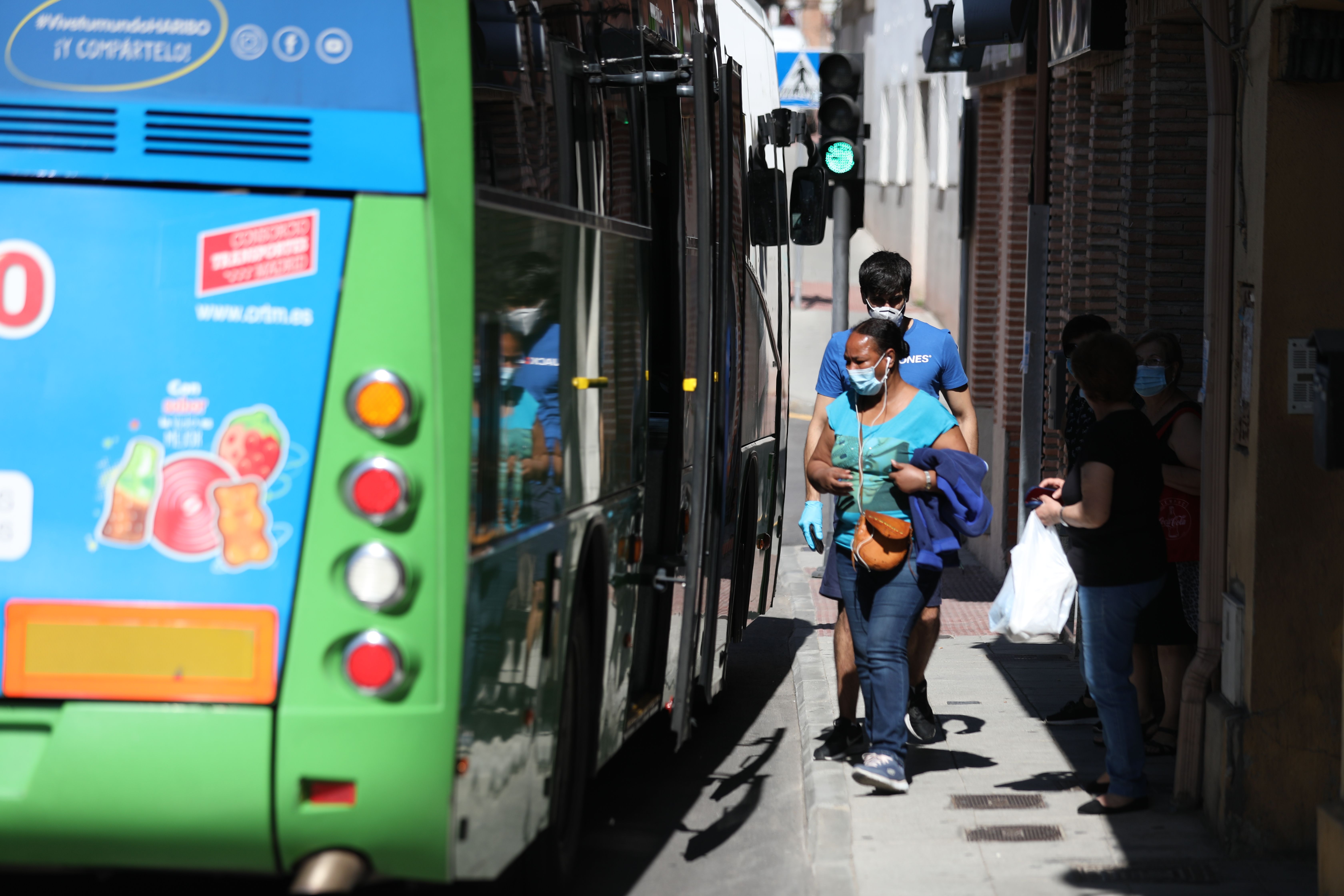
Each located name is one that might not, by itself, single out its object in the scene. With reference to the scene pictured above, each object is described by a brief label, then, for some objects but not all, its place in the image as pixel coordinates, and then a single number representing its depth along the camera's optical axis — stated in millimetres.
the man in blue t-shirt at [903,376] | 15461
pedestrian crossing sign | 33406
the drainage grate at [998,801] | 14250
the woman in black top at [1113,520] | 12937
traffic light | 26328
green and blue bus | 8656
